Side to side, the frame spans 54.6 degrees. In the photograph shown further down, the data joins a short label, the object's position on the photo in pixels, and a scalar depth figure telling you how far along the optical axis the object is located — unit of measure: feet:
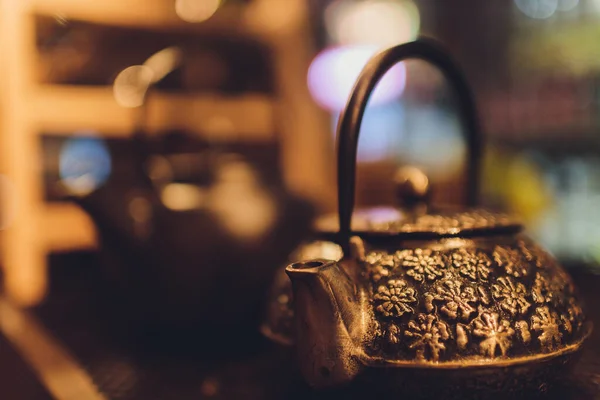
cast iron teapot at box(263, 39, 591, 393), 1.73
